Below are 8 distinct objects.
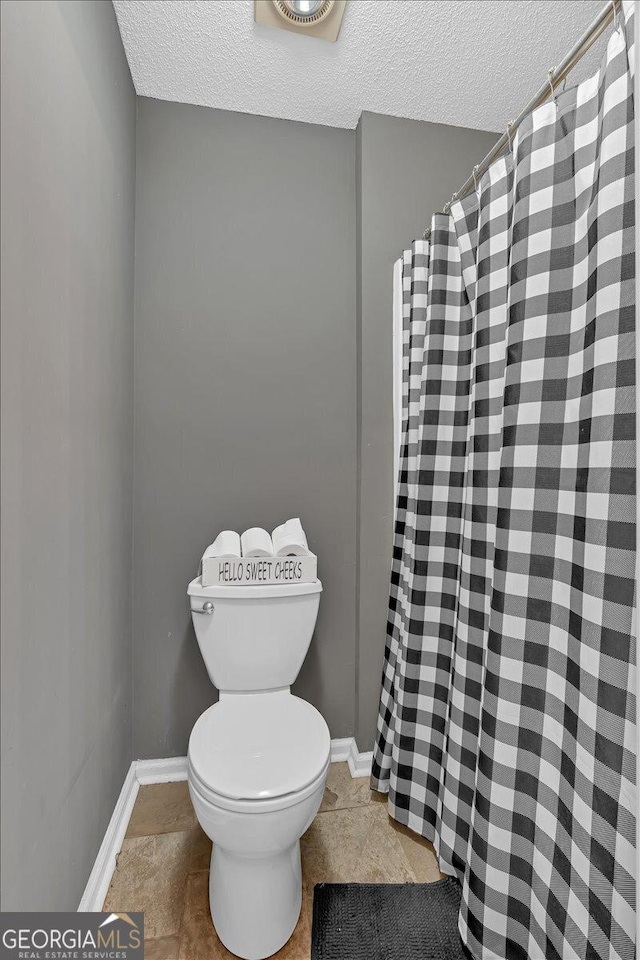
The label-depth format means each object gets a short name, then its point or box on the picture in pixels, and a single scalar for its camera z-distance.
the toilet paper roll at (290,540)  1.61
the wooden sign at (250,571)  1.55
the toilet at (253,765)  1.07
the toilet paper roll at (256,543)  1.58
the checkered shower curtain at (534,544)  0.83
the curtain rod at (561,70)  0.87
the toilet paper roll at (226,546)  1.58
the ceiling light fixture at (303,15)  1.38
